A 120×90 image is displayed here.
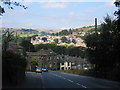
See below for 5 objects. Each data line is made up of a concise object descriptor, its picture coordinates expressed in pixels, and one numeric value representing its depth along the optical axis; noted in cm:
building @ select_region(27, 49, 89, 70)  14600
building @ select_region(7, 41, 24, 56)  6707
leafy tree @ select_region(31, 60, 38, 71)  9998
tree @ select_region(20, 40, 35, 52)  13056
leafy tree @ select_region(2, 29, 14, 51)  3484
